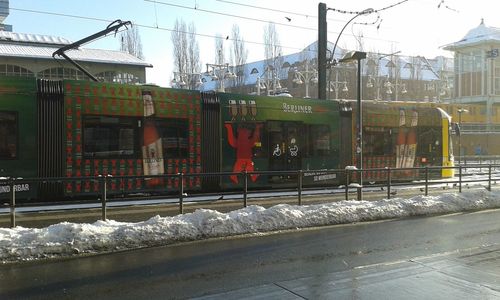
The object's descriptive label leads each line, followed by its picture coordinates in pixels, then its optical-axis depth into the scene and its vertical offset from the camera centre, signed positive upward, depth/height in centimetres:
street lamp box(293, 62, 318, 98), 5084 +786
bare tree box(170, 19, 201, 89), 5750 +959
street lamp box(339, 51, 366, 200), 1546 +143
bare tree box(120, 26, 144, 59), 5566 +1086
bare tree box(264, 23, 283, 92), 6587 +1123
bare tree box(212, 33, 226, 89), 6353 +1107
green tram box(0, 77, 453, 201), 1238 +12
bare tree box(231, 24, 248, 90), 6488 +1056
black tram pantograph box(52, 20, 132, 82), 1562 +338
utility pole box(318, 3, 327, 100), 2200 +411
